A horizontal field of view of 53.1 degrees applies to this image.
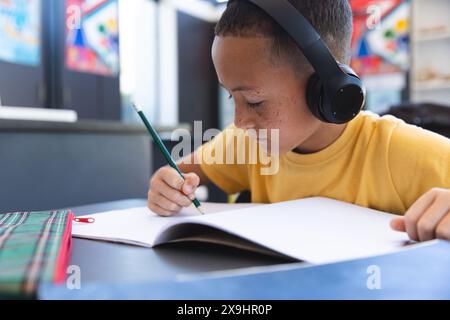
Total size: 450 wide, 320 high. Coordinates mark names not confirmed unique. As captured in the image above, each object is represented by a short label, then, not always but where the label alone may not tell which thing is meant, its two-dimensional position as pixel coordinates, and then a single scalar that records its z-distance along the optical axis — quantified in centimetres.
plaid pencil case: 24
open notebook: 34
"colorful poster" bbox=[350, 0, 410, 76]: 311
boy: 59
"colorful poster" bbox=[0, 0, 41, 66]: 242
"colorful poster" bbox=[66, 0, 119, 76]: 181
